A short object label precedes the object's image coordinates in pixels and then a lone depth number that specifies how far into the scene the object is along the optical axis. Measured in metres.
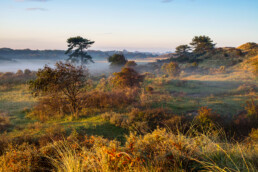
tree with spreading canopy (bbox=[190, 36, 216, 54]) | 61.46
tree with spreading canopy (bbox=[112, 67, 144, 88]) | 18.03
